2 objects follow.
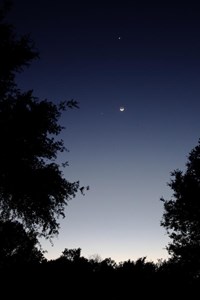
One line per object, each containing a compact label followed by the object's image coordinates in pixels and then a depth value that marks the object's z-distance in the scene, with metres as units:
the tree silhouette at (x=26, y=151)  16.50
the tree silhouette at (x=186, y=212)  26.75
